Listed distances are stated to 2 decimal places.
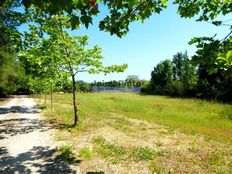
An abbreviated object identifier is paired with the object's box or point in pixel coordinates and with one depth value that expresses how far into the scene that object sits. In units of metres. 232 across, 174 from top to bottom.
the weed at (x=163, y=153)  6.51
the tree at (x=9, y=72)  20.98
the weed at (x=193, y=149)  6.94
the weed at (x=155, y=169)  5.35
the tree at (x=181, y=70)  56.56
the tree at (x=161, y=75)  56.79
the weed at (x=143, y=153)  6.27
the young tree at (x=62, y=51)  9.79
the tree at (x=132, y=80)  102.95
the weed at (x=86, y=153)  6.30
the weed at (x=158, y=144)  7.57
